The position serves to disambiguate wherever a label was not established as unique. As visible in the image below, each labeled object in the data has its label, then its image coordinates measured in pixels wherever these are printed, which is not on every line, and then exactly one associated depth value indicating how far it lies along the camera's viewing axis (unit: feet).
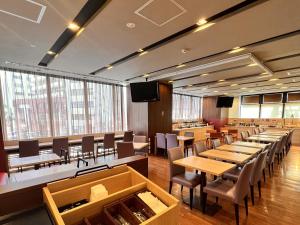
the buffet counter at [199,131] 25.65
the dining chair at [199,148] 11.10
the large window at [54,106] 14.08
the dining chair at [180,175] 8.35
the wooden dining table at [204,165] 7.28
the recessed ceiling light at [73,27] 6.92
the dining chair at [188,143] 18.93
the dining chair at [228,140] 14.97
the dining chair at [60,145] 13.58
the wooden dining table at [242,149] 10.85
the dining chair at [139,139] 16.71
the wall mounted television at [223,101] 28.68
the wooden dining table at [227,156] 8.94
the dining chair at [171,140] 16.34
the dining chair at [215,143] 12.82
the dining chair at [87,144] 15.29
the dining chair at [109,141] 16.98
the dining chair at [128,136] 18.19
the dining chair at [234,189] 6.87
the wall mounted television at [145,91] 15.78
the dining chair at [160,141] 17.60
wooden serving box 2.63
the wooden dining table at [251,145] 12.71
